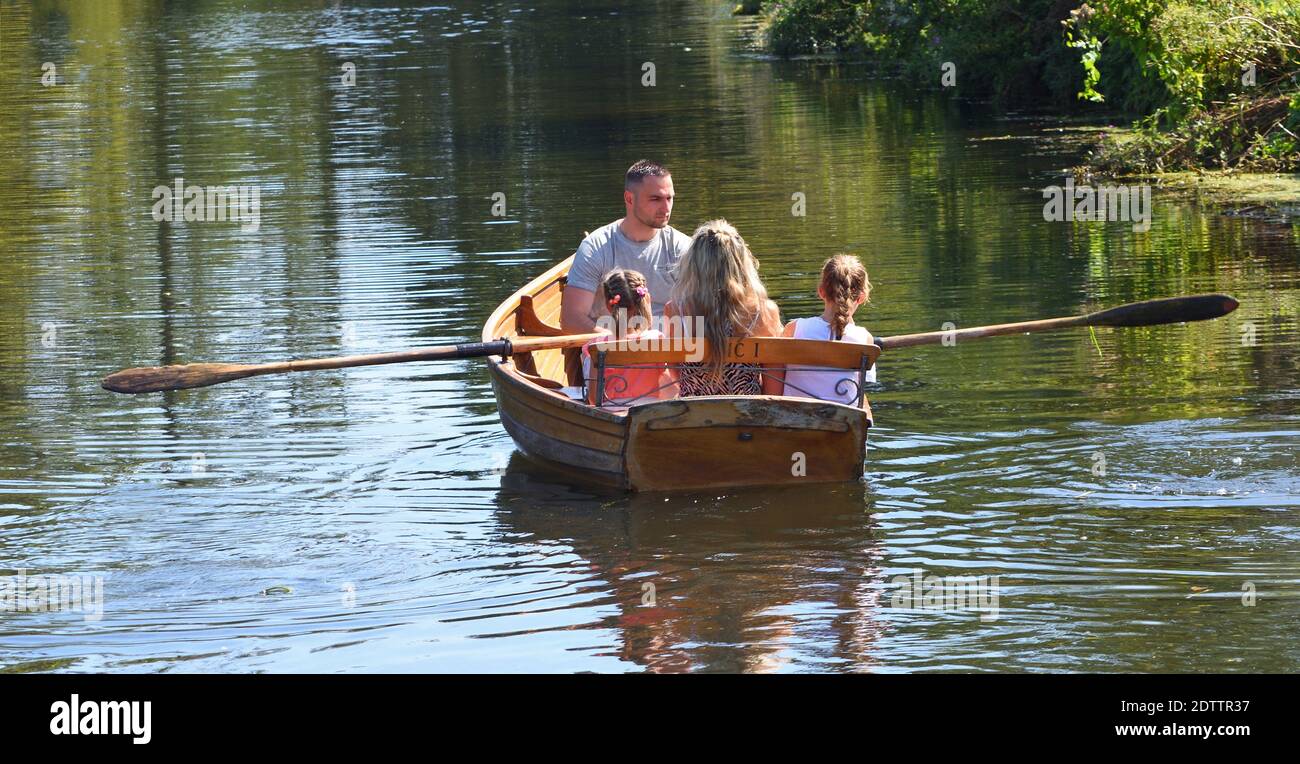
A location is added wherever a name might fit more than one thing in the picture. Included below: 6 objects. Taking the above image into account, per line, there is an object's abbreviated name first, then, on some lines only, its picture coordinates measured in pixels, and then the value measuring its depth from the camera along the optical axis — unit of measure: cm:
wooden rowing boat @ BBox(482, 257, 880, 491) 1737
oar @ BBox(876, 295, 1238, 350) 1883
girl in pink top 1834
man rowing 2009
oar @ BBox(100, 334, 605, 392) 1923
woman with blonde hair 1798
